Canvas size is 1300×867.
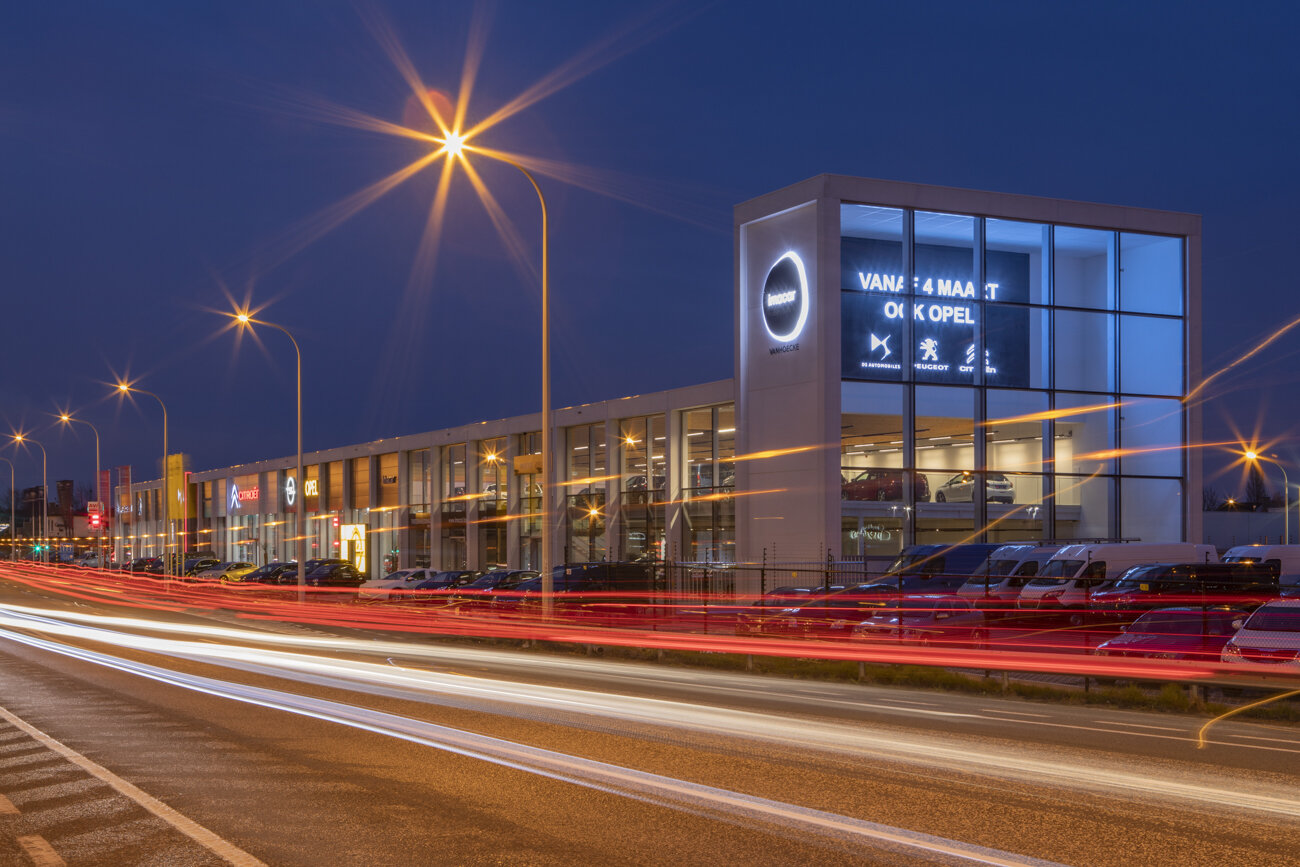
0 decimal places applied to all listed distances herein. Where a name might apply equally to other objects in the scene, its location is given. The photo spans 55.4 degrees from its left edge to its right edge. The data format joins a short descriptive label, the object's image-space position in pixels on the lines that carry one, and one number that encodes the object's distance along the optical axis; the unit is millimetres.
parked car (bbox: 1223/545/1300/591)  37338
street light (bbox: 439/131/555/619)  25891
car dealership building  43844
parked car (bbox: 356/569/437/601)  50947
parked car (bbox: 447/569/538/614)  41781
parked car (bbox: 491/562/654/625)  37500
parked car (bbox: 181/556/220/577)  79750
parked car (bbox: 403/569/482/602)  46906
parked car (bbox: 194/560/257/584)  70875
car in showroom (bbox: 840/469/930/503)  43562
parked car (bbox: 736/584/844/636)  31047
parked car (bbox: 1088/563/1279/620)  29141
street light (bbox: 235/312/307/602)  44638
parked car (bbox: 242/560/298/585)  66000
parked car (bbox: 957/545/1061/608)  33381
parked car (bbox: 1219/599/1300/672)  19578
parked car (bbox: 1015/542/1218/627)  31984
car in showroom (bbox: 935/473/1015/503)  45594
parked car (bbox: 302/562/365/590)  61084
